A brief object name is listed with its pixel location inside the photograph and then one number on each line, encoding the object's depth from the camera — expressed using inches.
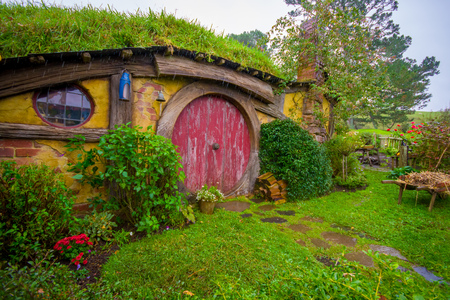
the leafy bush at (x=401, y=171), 216.1
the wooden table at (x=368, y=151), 389.5
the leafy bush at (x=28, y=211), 79.4
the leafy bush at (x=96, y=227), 99.2
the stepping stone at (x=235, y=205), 166.9
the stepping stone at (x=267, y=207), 171.5
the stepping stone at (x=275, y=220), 147.7
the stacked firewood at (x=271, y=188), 188.9
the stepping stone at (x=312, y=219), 151.2
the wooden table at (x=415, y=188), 157.0
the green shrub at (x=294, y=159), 191.0
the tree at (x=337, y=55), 222.4
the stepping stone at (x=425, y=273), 89.3
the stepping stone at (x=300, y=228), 135.5
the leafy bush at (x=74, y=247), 84.7
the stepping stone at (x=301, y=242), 117.4
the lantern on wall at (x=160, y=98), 140.2
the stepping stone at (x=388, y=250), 107.0
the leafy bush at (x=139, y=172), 105.9
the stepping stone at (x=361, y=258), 100.0
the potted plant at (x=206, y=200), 149.5
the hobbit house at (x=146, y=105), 108.3
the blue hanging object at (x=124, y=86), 127.1
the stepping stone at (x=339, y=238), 120.1
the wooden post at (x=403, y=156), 278.1
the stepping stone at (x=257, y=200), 190.1
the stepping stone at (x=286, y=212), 162.4
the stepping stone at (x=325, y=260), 99.9
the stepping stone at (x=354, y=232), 127.8
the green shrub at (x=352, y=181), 237.0
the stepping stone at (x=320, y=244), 115.9
